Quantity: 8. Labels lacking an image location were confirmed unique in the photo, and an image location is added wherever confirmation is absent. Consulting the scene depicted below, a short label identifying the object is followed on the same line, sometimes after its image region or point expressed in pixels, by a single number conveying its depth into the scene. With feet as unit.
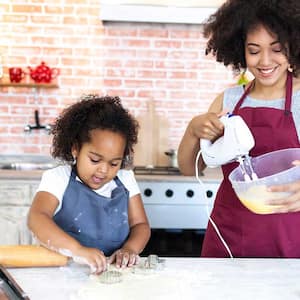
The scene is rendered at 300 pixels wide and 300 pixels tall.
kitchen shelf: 13.63
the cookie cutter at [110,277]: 6.07
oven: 11.79
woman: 7.12
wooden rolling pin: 6.31
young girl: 7.32
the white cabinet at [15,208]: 11.72
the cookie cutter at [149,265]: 6.36
